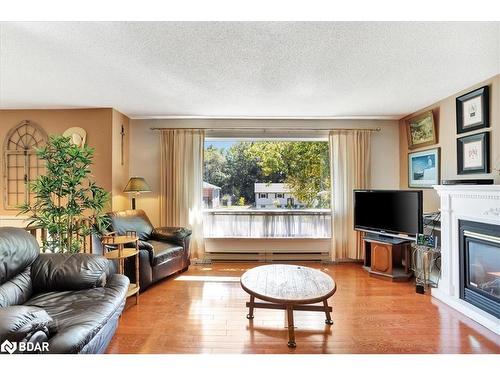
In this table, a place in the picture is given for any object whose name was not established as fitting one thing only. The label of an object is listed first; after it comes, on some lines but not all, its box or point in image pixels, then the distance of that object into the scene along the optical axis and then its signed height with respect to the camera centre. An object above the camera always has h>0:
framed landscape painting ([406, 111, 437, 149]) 3.30 +0.88
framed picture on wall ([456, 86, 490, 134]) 2.50 +0.88
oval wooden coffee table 1.87 -0.81
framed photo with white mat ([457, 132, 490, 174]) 2.51 +0.41
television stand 3.22 -0.92
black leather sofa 1.17 -0.71
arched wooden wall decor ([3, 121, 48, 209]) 3.51 +0.47
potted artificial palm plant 2.41 -0.02
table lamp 3.50 +0.09
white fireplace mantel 2.16 -0.30
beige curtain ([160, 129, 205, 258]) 3.90 +0.18
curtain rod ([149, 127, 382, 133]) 3.93 +1.03
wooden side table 2.51 -0.65
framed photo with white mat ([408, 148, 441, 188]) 3.26 +0.32
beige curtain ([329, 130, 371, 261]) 3.89 +0.18
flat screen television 3.08 -0.28
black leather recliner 2.86 -0.71
